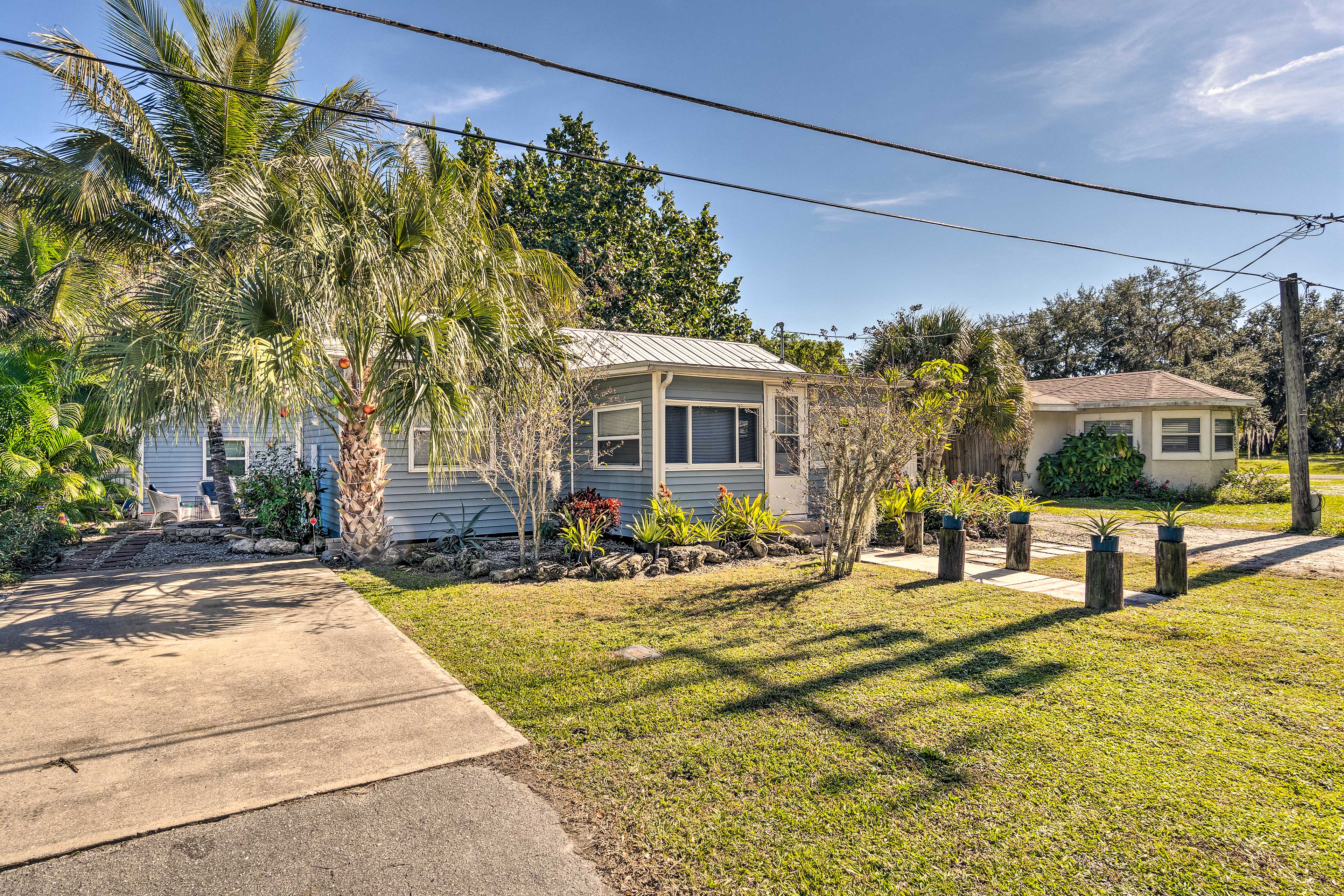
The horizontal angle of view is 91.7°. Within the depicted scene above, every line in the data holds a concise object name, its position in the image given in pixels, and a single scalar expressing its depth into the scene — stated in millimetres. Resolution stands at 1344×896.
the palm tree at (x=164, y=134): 8703
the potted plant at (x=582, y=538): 9023
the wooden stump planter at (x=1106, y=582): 6531
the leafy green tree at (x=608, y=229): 22734
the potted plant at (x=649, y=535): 9438
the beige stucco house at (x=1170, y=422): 17406
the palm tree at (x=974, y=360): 14297
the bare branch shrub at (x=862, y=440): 7684
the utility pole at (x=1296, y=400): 11711
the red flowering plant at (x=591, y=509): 9539
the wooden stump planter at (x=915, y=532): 10312
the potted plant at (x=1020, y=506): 8797
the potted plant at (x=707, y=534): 9773
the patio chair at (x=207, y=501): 14859
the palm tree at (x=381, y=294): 6766
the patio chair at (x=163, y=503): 13641
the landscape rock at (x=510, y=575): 8234
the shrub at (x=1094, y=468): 17703
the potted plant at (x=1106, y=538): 6602
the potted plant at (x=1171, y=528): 7051
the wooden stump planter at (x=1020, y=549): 8719
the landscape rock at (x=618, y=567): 8547
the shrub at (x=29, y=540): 8289
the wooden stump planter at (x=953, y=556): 8016
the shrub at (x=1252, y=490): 15773
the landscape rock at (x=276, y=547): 10445
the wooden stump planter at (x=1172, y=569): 7016
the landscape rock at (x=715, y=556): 9375
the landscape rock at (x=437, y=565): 8980
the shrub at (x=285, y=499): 11094
